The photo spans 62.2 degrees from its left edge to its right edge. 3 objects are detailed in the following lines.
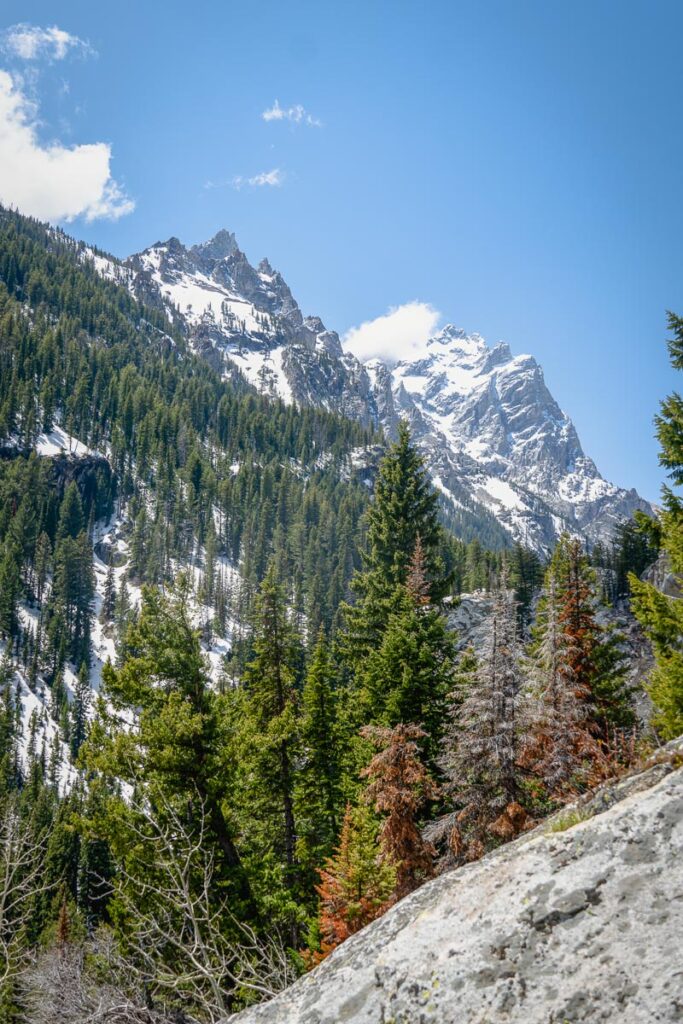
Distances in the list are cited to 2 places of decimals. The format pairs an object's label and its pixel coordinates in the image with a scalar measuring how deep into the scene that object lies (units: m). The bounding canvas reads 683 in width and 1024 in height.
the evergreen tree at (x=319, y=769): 20.66
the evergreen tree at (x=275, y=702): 18.47
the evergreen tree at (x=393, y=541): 21.84
